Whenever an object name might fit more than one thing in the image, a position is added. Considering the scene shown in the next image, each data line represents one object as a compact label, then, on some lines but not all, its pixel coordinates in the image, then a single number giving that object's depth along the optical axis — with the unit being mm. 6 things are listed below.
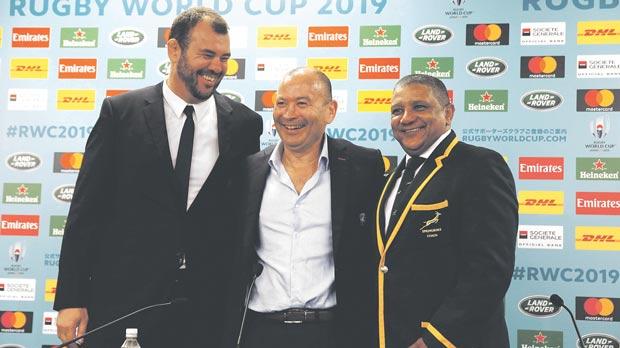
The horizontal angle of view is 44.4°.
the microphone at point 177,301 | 2470
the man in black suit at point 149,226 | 3123
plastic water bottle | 2379
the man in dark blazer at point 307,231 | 2977
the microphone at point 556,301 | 2812
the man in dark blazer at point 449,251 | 2707
